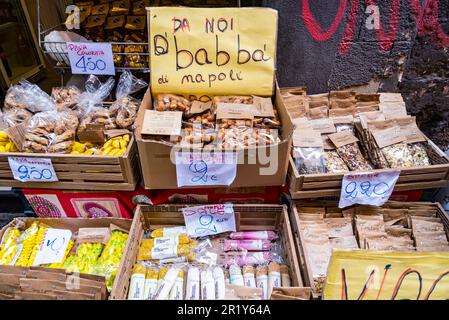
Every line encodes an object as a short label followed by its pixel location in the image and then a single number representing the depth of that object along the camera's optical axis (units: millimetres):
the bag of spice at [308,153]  1826
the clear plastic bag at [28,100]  1979
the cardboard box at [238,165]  1550
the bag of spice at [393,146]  1857
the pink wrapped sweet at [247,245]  1935
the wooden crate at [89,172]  1628
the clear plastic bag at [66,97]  1993
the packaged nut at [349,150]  1873
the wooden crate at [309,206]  1664
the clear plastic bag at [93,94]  1991
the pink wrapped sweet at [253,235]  1980
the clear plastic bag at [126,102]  1881
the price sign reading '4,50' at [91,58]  1885
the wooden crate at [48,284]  1486
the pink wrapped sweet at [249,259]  1857
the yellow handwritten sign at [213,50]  1782
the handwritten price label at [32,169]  1646
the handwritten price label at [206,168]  1564
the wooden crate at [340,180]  1727
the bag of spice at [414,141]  1898
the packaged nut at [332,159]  1842
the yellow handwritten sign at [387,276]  1318
